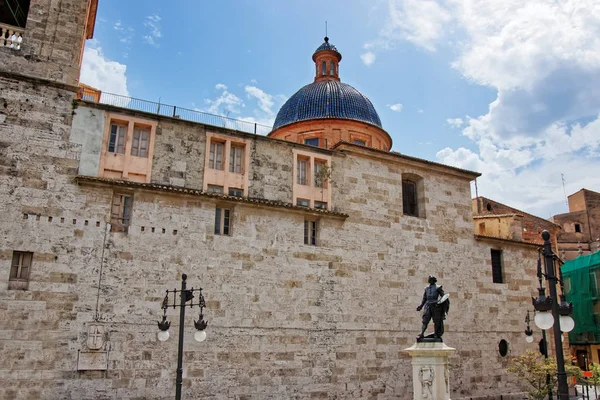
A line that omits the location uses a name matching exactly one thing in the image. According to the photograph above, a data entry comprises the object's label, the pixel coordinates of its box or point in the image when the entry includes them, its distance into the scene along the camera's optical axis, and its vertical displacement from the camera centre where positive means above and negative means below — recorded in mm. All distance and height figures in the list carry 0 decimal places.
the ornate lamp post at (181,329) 11984 -59
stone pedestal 12898 -984
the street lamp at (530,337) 18914 -198
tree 18375 -1376
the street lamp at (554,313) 8555 +347
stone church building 14914 +2418
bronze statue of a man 13695 +650
